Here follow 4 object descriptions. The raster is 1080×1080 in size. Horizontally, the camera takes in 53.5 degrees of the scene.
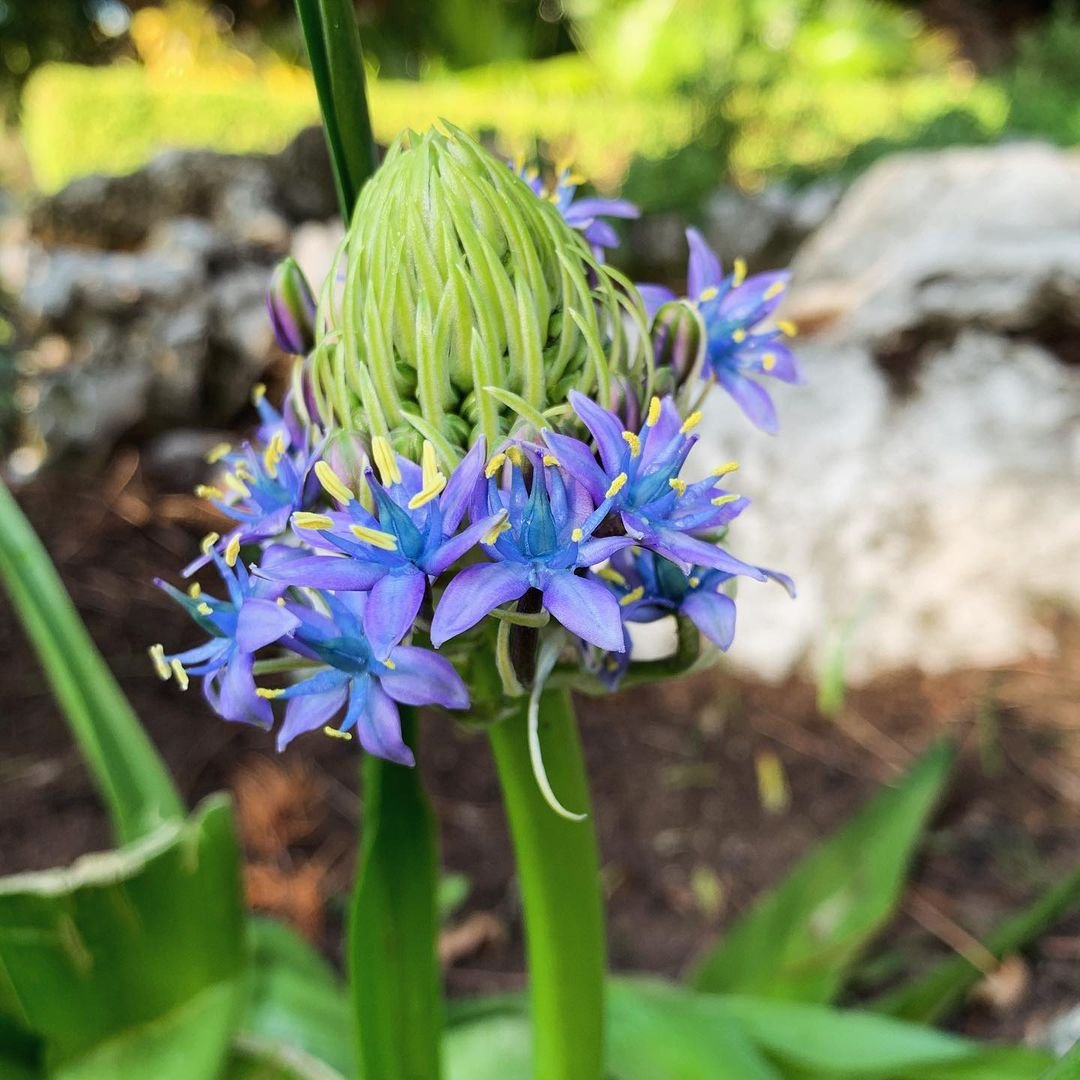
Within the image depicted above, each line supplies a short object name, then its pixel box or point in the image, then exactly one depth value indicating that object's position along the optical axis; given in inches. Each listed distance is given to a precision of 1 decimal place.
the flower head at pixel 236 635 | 3.9
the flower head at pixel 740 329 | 5.1
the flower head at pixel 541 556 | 3.6
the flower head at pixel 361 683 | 3.8
